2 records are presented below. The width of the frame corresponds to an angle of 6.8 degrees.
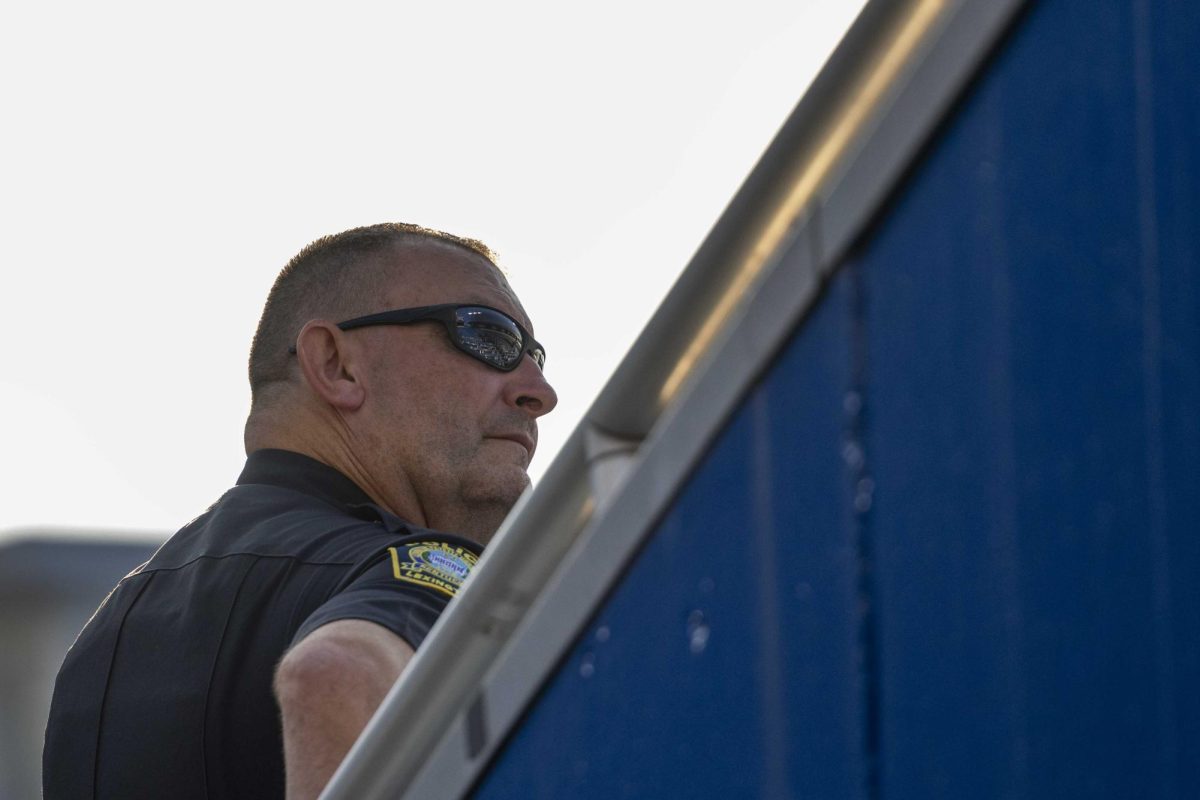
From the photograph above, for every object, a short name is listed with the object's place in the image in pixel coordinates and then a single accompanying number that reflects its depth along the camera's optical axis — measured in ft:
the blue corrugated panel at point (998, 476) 13.71
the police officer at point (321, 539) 20.79
